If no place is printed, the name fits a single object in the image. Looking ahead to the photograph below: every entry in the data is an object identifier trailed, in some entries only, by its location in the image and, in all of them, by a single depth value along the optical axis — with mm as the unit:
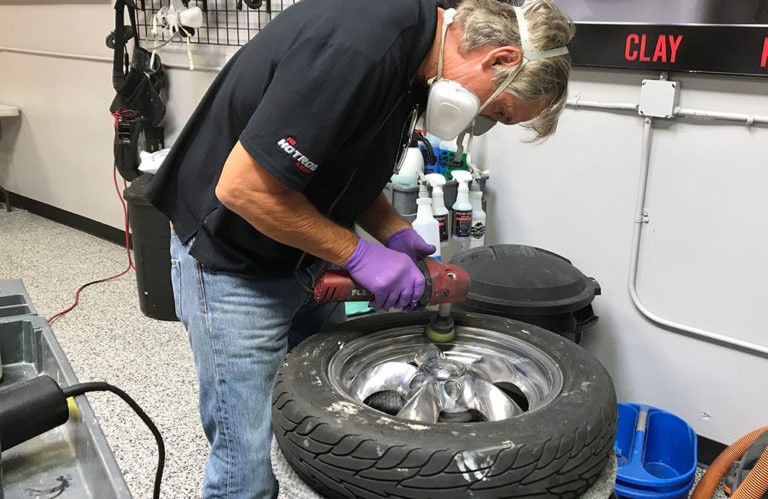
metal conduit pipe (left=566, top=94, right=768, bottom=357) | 1860
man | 990
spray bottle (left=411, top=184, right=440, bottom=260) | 2061
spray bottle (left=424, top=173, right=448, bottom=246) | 2096
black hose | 771
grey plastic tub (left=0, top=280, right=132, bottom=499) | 708
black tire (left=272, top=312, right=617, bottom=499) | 870
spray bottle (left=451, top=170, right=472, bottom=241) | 2154
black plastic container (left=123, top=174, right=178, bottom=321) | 2865
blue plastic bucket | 1836
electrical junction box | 1855
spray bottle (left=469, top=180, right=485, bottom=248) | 2213
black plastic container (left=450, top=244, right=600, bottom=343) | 1791
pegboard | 2666
